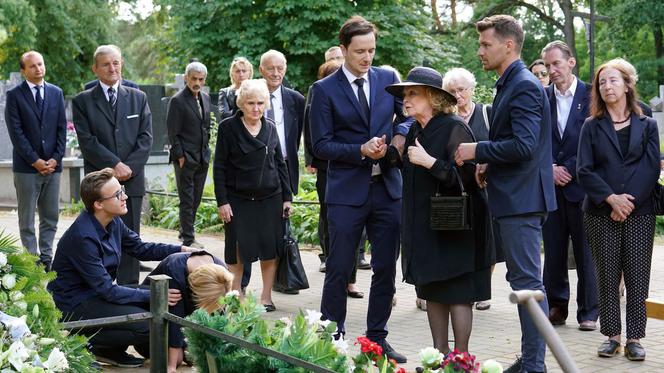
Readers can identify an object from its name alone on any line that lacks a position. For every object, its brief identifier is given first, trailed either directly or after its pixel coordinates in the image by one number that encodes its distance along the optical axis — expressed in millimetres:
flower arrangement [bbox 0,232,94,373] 4086
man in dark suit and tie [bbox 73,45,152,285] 9297
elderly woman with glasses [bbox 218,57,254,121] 10516
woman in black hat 6238
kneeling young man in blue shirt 6660
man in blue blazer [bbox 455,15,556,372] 6062
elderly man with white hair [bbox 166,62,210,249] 11727
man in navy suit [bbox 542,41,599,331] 7914
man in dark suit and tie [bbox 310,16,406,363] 6875
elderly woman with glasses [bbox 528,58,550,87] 9758
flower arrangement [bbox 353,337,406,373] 4387
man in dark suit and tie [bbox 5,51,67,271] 10328
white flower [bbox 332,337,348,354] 4648
